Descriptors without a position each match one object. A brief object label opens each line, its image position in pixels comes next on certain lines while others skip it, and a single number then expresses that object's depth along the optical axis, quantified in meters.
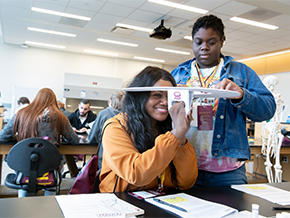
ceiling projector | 5.88
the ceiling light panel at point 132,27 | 6.42
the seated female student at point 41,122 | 2.70
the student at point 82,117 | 4.84
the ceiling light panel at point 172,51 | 8.53
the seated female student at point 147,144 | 1.13
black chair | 2.25
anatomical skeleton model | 3.46
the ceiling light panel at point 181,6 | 4.95
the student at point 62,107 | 5.92
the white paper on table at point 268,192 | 1.16
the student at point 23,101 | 6.08
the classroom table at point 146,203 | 0.88
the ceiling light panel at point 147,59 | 10.16
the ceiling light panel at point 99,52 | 9.52
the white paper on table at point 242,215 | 0.93
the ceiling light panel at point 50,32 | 7.08
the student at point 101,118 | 3.21
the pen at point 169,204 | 0.97
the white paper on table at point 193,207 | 0.93
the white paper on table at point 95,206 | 0.88
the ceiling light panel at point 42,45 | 8.70
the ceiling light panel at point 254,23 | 5.58
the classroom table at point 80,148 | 3.11
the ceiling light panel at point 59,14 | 5.66
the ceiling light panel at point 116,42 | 7.90
